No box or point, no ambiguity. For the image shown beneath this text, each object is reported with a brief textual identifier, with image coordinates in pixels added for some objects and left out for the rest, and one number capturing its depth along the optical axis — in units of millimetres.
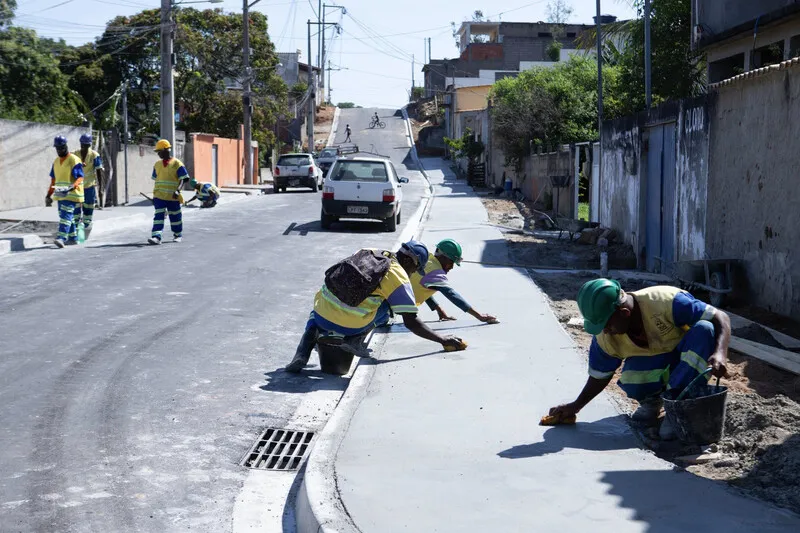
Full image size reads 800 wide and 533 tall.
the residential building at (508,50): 86812
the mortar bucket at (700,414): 5465
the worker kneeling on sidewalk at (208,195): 24561
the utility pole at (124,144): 25711
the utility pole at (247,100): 42250
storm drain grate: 5793
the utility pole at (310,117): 66350
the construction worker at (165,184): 16188
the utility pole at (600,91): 19281
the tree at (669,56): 24609
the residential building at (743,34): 17234
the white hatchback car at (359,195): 20141
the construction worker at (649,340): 5477
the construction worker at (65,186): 15586
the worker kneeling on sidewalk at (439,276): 8594
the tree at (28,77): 29312
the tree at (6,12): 30194
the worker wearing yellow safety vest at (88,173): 16078
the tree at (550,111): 34562
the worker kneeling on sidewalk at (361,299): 7391
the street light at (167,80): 27766
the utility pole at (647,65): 15969
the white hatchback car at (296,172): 35375
